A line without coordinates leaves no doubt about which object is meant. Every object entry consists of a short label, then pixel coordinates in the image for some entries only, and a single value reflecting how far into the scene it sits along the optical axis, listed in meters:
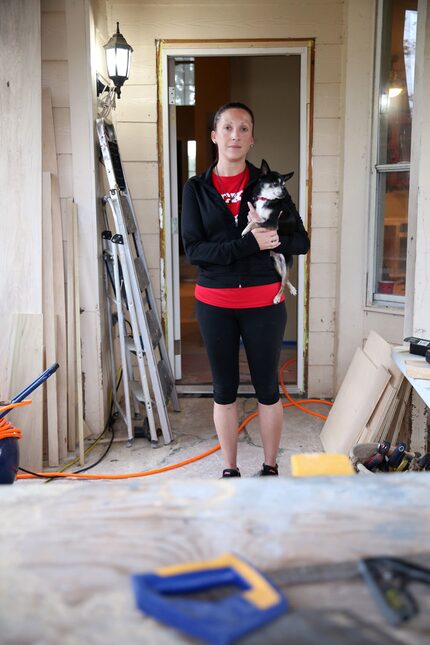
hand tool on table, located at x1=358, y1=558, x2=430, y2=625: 0.74
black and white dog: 2.50
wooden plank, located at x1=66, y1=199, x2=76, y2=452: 3.36
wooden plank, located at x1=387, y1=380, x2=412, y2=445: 2.84
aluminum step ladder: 3.45
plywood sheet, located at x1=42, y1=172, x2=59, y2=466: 3.25
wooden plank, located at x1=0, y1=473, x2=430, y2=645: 0.74
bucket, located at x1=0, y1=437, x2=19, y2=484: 2.50
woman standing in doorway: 2.54
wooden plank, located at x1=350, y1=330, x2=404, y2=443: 2.83
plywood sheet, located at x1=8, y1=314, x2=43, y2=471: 3.14
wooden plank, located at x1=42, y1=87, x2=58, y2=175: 3.34
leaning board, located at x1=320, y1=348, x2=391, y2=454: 3.01
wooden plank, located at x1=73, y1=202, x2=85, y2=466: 3.30
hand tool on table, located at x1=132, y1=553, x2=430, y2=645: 0.71
